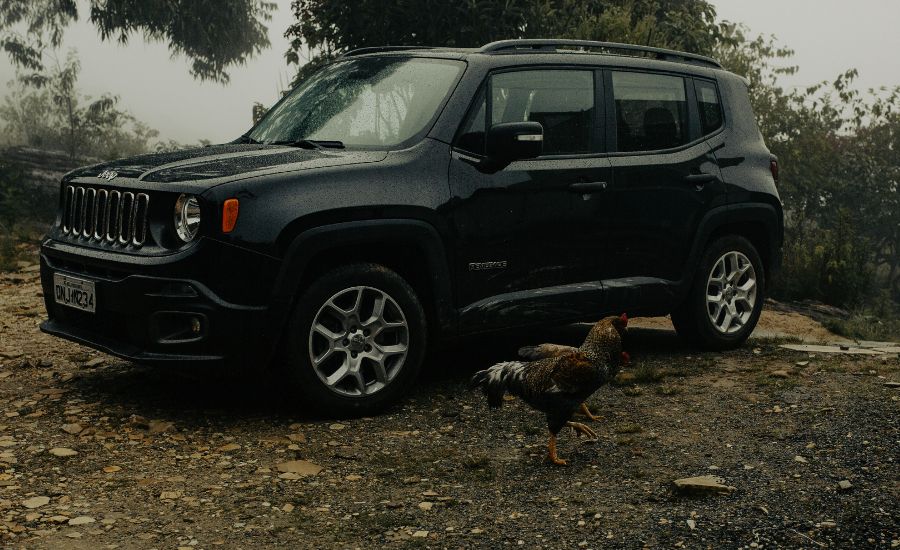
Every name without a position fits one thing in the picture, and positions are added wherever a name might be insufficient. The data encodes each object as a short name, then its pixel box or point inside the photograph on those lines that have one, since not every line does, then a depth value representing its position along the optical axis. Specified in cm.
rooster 495
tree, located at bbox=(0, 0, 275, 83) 2108
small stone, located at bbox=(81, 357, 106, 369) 689
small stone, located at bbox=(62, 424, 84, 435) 550
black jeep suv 530
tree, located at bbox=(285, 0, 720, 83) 1271
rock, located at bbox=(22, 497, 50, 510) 453
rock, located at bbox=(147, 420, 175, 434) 554
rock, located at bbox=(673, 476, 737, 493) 462
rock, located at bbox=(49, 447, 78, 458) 517
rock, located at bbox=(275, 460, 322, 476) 503
